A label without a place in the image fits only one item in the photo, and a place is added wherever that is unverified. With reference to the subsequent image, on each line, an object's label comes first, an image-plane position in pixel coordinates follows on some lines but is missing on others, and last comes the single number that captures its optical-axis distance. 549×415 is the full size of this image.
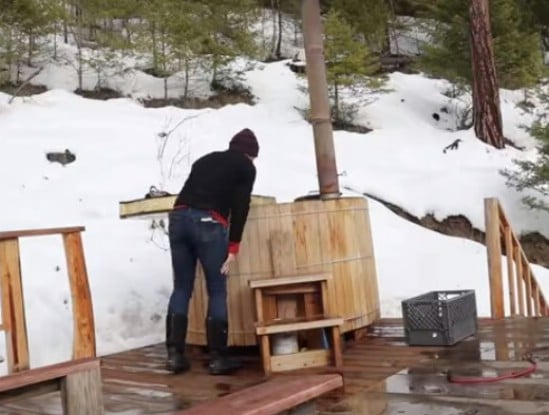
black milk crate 4.24
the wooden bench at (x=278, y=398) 1.88
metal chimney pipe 4.81
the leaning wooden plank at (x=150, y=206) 4.29
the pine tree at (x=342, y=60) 13.01
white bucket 3.96
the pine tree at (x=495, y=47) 13.37
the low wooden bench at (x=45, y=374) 1.89
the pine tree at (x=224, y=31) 13.58
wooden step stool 3.86
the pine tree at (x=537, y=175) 9.20
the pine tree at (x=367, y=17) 17.70
